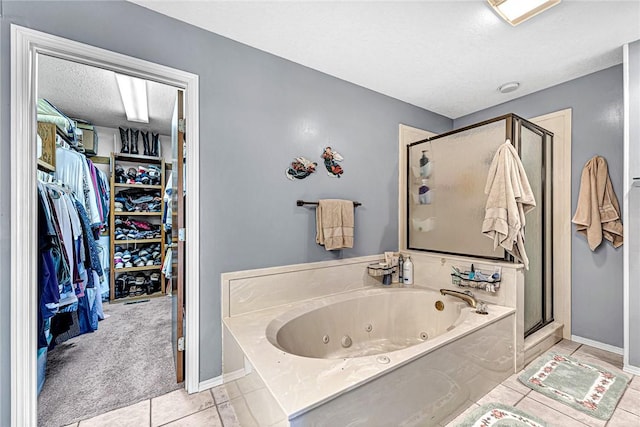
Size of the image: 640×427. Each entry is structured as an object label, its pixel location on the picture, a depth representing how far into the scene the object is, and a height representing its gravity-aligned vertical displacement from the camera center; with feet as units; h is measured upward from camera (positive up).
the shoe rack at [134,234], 12.14 -1.06
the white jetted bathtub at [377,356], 3.69 -2.61
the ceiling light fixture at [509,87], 8.28 +3.82
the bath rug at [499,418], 4.82 -3.76
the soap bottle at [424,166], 8.72 +1.43
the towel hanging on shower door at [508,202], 6.16 +0.20
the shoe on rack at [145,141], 12.99 +3.32
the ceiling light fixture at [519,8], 5.06 +3.86
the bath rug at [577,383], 5.32 -3.76
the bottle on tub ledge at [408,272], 8.73 -1.96
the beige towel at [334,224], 7.27 -0.36
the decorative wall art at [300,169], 7.11 +1.12
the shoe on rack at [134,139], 12.64 +3.31
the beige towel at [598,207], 7.27 +0.10
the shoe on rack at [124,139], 12.47 +3.28
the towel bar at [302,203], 7.16 +0.21
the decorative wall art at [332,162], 7.71 +1.41
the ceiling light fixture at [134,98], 8.10 +3.80
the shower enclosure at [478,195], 7.08 +0.45
